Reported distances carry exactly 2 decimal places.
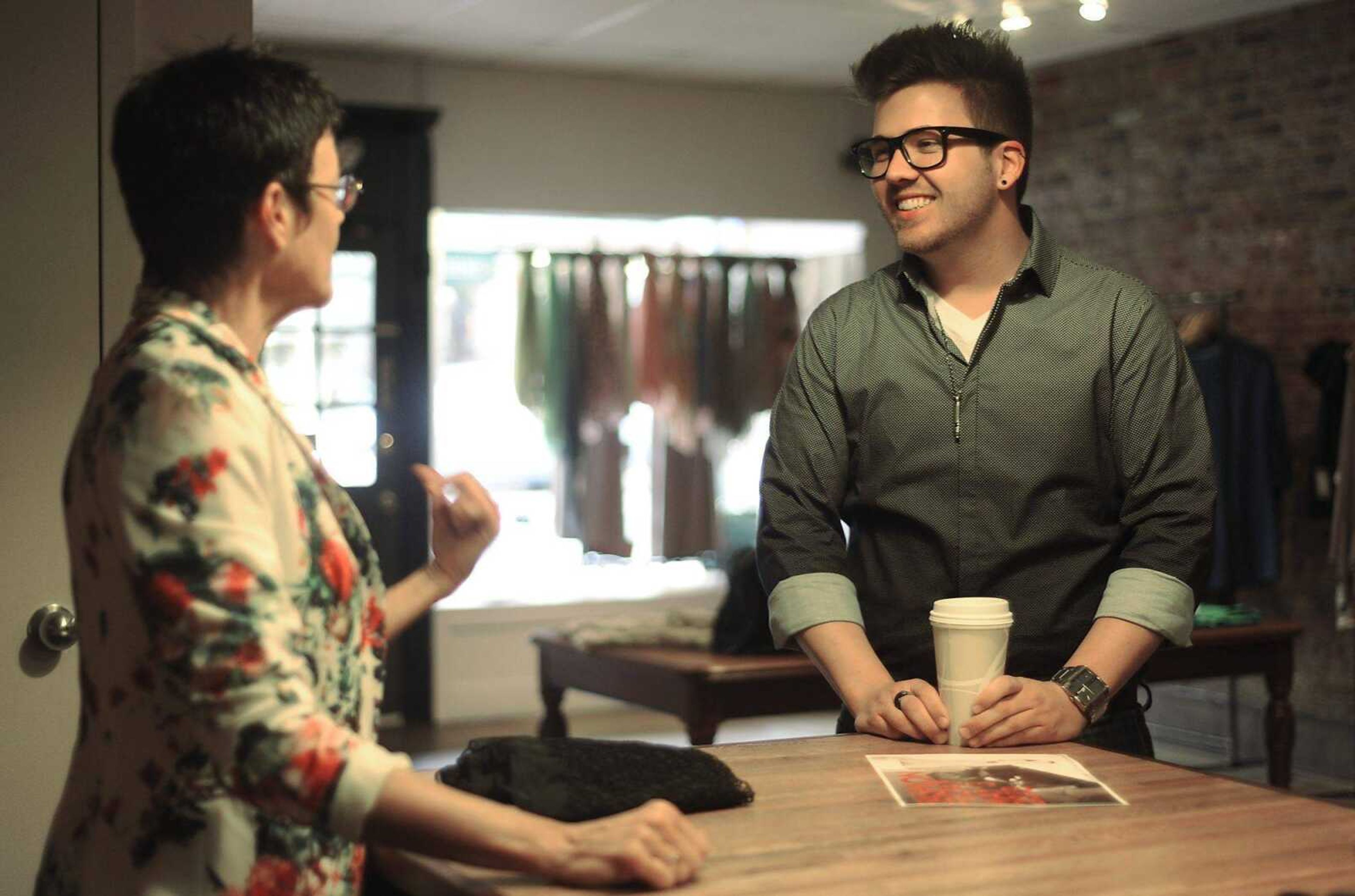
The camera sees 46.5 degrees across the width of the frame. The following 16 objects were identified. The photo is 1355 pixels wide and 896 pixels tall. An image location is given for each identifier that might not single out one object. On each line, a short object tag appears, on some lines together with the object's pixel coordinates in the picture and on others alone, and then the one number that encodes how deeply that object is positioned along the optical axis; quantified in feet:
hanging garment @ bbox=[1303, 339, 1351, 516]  21.63
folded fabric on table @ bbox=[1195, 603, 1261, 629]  17.87
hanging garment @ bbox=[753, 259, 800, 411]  27.94
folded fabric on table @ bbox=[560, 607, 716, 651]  16.70
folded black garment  5.10
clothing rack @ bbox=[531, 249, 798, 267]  26.71
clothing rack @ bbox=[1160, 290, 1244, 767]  22.56
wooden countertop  4.62
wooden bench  15.29
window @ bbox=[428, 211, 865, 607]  26.91
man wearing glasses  7.32
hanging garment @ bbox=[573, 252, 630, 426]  26.53
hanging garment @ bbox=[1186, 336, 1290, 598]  22.53
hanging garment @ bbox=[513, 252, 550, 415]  26.21
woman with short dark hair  4.26
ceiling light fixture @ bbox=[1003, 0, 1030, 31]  22.17
